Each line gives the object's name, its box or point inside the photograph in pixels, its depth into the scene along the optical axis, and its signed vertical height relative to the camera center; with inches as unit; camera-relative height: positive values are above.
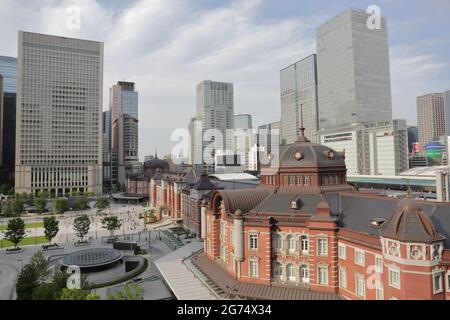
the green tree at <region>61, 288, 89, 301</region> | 1047.4 -414.8
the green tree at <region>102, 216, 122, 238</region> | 2923.2 -481.2
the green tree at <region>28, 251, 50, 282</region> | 1528.1 -471.8
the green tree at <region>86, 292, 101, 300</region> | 987.3 -397.2
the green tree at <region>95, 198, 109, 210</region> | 4443.2 -439.8
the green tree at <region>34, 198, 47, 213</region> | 4311.0 -428.9
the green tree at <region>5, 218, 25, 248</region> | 2559.1 -480.0
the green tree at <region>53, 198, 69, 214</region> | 4221.7 -438.0
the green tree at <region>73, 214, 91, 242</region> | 2847.0 -482.5
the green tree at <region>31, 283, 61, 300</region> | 1184.2 -463.7
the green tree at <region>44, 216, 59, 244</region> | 2637.8 -461.7
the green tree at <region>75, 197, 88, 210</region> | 4606.3 -439.9
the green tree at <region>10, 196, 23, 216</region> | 4237.2 -455.1
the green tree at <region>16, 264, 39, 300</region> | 1358.3 -491.6
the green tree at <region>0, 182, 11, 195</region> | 5935.0 -279.0
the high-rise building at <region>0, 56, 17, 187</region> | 6973.4 +838.4
